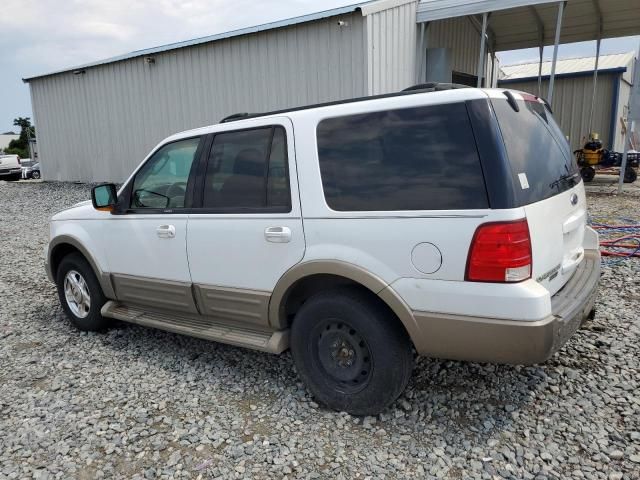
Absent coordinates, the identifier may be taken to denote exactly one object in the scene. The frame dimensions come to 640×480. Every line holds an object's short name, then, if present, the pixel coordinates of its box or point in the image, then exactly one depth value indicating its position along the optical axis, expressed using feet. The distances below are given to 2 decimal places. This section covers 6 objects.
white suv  8.25
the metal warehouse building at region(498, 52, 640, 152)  63.46
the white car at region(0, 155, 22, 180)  85.20
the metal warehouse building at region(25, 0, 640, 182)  34.12
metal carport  34.14
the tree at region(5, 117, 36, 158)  220.04
